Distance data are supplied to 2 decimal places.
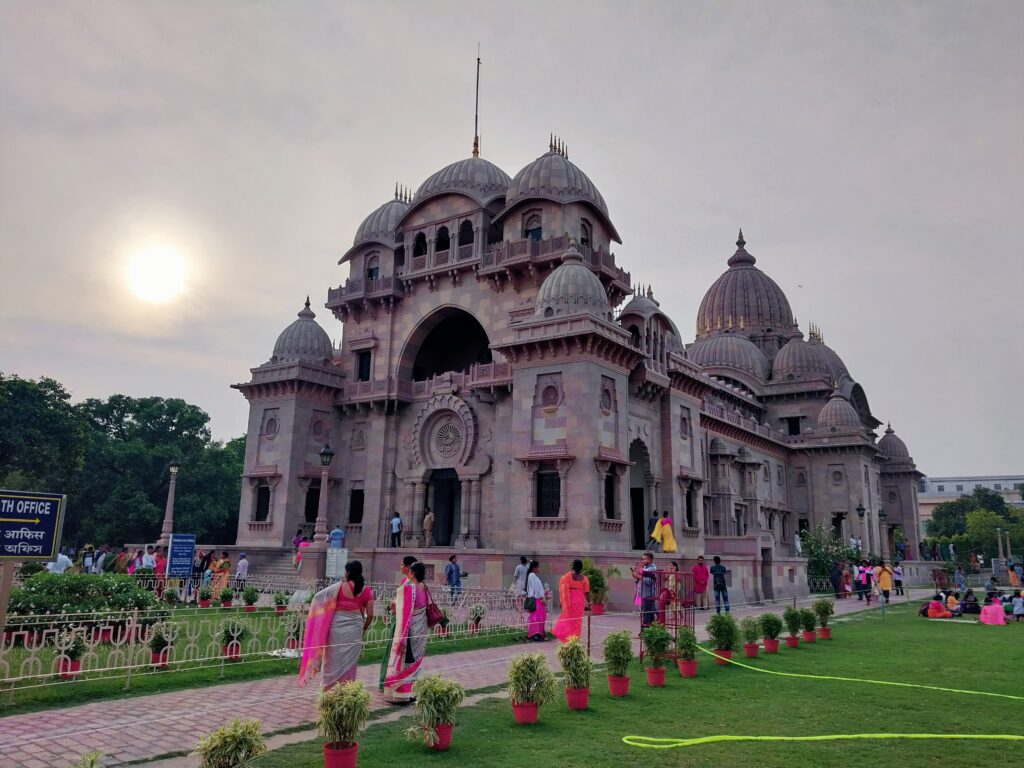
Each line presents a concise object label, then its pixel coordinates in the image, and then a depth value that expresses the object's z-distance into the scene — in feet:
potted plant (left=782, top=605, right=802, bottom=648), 49.26
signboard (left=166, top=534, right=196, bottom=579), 72.23
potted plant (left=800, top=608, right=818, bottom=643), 51.08
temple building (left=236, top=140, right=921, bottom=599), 86.74
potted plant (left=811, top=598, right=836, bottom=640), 54.62
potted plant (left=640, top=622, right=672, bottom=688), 35.58
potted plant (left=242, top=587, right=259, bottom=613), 64.39
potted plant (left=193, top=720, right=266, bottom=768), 18.44
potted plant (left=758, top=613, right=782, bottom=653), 46.03
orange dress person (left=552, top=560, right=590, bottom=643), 45.37
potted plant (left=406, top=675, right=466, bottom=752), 24.48
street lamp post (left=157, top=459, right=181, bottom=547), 94.17
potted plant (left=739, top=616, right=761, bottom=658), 44.27
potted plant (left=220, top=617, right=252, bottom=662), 39.37
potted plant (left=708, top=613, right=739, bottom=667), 43.32
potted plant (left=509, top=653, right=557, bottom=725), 28.14
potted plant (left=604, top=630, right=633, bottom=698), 33.30
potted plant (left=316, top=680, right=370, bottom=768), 21.24
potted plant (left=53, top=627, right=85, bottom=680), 34.02
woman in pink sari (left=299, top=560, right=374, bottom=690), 31.27
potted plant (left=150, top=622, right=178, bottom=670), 37.52
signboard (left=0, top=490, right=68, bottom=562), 28.22
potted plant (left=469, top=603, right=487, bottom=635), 51.85
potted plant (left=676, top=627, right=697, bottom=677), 38.60
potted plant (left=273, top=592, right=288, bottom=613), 61.82
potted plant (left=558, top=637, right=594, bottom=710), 30.58
